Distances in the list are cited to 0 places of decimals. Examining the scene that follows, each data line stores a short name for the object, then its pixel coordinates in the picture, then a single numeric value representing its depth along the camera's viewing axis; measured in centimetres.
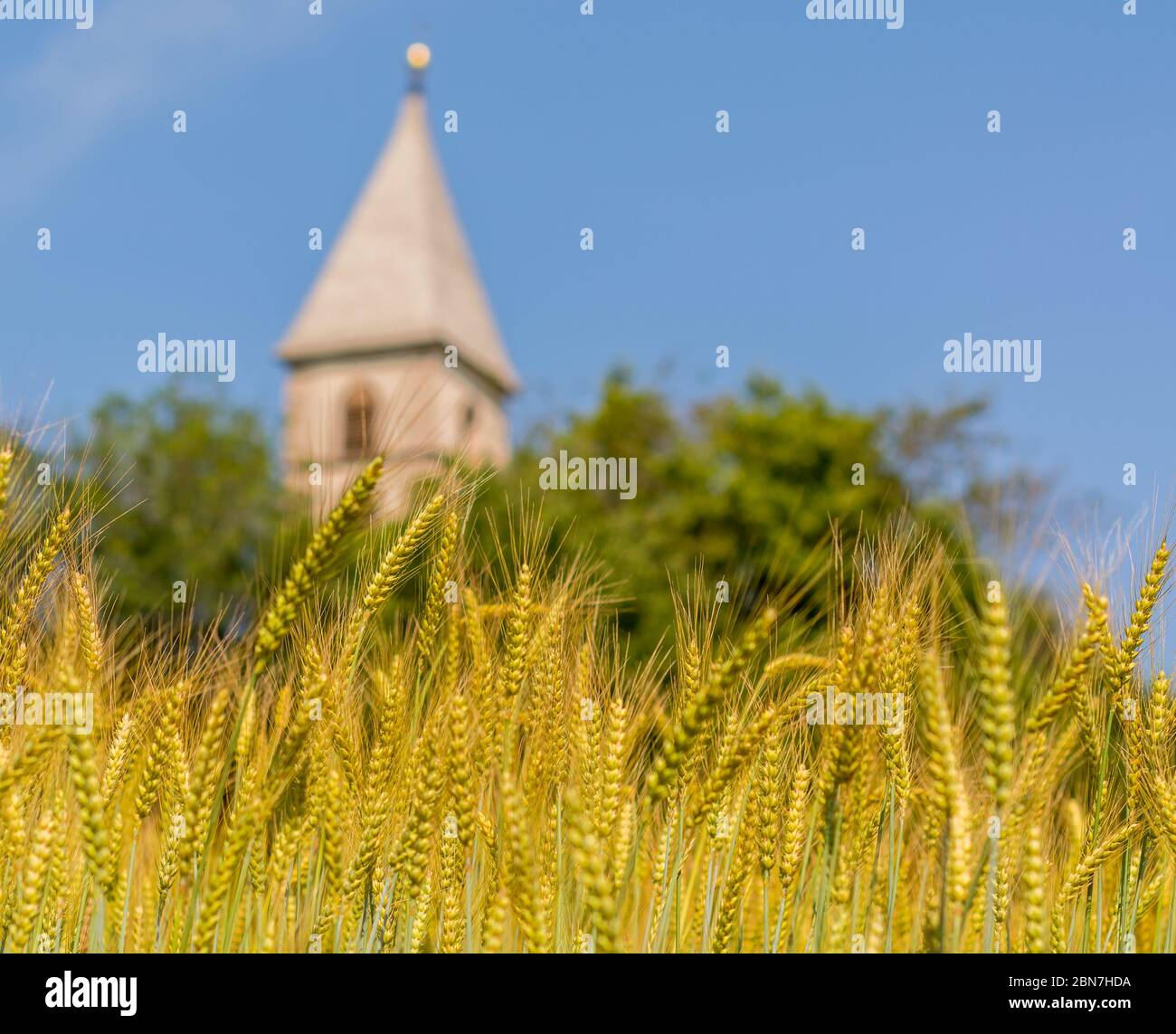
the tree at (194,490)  2783
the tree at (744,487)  2417
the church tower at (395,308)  5078
